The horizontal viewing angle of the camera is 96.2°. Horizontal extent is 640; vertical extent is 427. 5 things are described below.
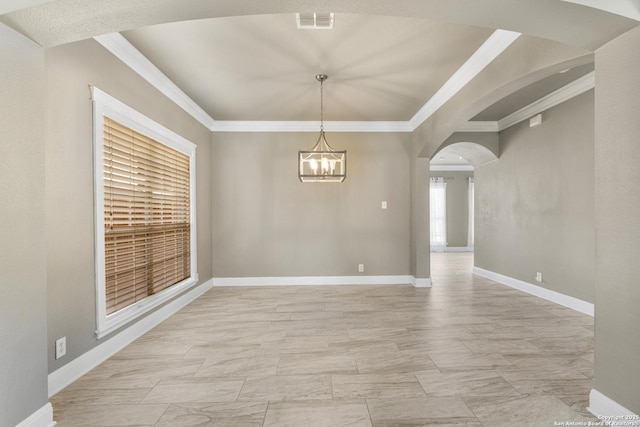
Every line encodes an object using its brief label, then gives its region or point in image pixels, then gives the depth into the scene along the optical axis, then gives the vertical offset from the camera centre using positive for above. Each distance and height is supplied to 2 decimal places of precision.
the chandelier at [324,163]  3.41 +0.61
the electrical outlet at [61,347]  2.01 -0.93
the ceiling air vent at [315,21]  2.28 +1.57
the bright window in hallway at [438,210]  10.16 +0.07
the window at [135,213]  2.44 +0.02
